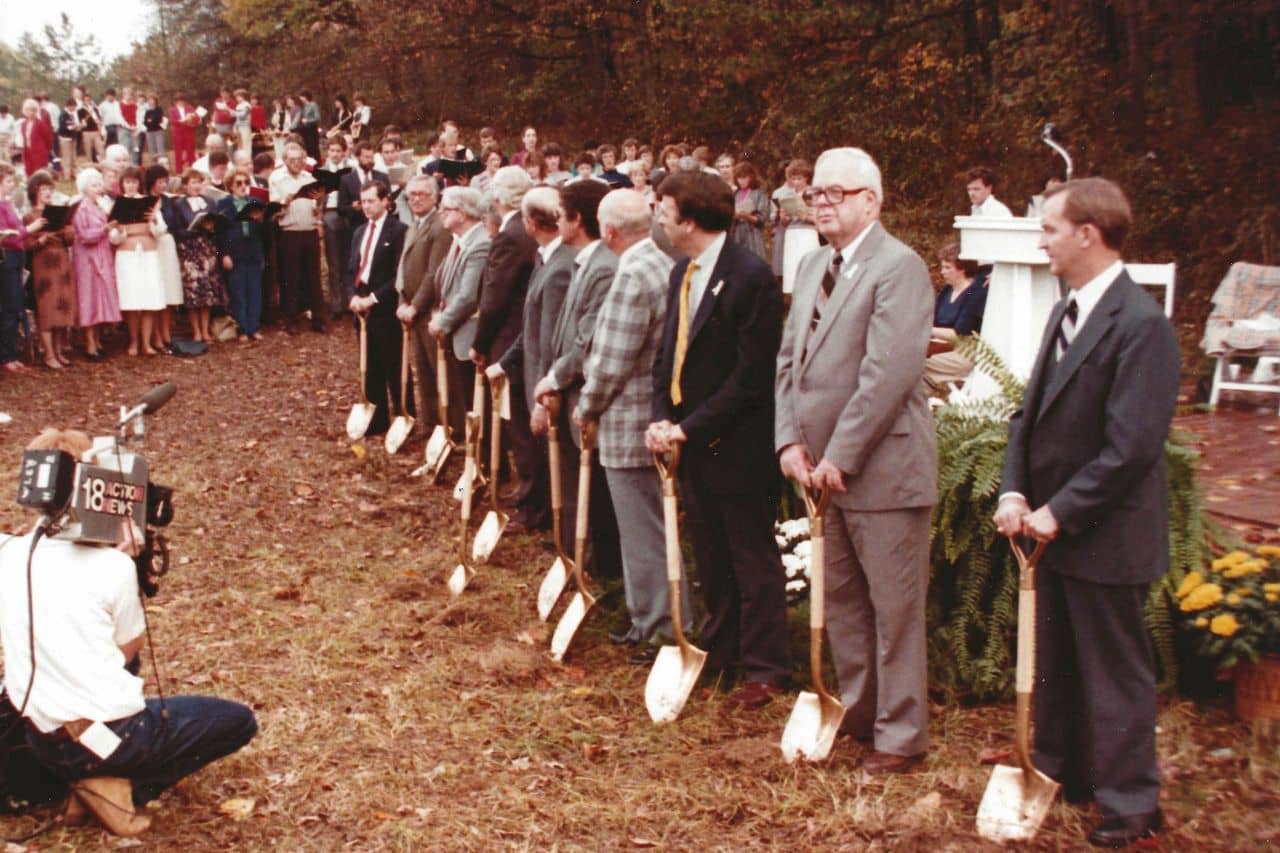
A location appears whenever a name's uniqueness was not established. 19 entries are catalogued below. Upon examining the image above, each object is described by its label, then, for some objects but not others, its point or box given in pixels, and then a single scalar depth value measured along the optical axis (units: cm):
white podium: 767
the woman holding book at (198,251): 1474
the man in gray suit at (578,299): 689
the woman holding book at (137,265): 1419
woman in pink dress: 1382
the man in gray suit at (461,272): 932
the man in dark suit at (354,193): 1559
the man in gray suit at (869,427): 483
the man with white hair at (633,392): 629
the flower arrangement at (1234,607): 527
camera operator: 474
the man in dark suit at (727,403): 569
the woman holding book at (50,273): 1348
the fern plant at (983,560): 563
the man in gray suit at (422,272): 1035
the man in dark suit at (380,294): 1122
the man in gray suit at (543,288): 754
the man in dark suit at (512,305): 861
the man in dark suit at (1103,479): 417
